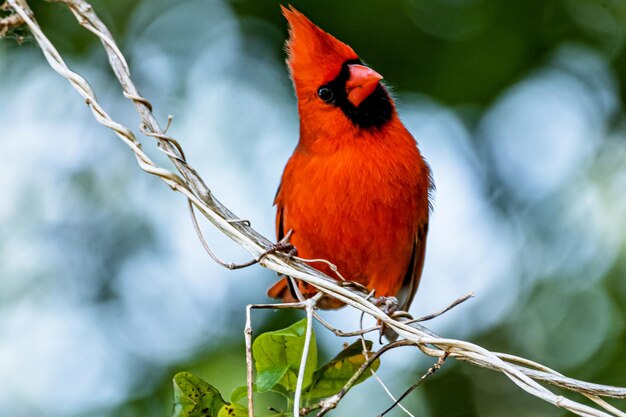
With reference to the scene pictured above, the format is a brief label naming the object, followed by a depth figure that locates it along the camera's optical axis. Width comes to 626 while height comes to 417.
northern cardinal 4.54
